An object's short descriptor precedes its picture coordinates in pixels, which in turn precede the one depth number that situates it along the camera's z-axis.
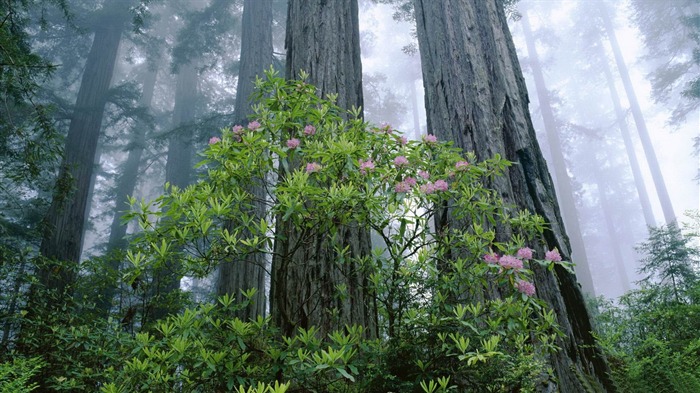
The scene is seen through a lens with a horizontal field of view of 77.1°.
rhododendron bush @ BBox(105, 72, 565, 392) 1.92
